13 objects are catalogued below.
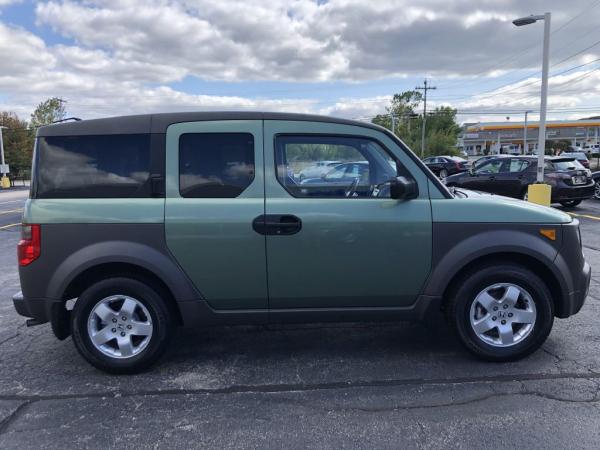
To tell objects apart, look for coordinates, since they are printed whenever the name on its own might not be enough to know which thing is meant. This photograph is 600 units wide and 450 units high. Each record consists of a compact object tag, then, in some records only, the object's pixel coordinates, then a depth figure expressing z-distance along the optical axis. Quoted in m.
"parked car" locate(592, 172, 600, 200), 15.30
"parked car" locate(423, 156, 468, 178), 29.80
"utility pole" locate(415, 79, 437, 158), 69.21
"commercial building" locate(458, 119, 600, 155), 83.62
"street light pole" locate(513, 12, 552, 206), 12.39
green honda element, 3.50
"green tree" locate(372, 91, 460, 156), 75.00
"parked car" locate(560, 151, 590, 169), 27.16
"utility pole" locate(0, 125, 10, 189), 39.84
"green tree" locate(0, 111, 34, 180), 50.03
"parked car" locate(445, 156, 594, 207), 13.19
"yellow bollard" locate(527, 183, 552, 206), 11.42
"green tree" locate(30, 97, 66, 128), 49.24
